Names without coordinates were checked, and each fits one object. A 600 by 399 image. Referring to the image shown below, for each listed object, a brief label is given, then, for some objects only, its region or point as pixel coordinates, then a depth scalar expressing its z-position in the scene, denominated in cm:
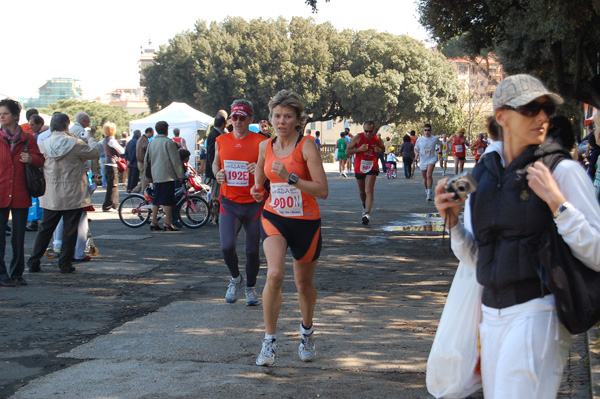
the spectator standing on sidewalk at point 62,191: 898
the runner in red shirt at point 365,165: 1394
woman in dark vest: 261
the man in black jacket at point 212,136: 1245
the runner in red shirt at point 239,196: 704
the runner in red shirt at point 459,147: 2618
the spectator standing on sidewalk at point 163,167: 1322
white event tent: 3023
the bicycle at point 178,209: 1403
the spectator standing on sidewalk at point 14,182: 813
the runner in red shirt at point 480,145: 2933
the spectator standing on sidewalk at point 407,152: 2975
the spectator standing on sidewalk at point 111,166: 1597
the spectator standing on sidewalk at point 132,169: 1860
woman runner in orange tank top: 507
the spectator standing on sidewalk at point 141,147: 1780
